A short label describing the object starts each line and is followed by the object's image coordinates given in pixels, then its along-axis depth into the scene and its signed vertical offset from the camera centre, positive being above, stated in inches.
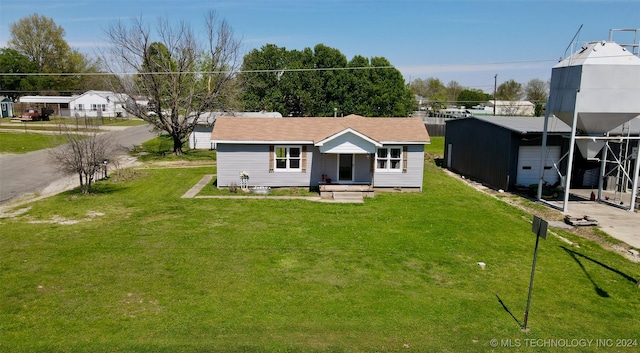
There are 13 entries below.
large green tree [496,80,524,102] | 3722.9 +261.5
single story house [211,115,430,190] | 895.7 -78.8
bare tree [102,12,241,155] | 1284.4 +93.7
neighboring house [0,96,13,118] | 2319.1 +28.2
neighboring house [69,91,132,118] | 2561.5 +56.2
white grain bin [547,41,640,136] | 746.8 +65.9
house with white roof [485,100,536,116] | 2793.8 +92.4
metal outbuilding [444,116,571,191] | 941.2 -61.6
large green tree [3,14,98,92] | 2887.1 +413.7
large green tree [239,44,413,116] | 2011.6 +157.3
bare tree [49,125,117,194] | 807.1 -77.0
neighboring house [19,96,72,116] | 2578.7 +69.1
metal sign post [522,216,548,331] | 366.3 -89.4
